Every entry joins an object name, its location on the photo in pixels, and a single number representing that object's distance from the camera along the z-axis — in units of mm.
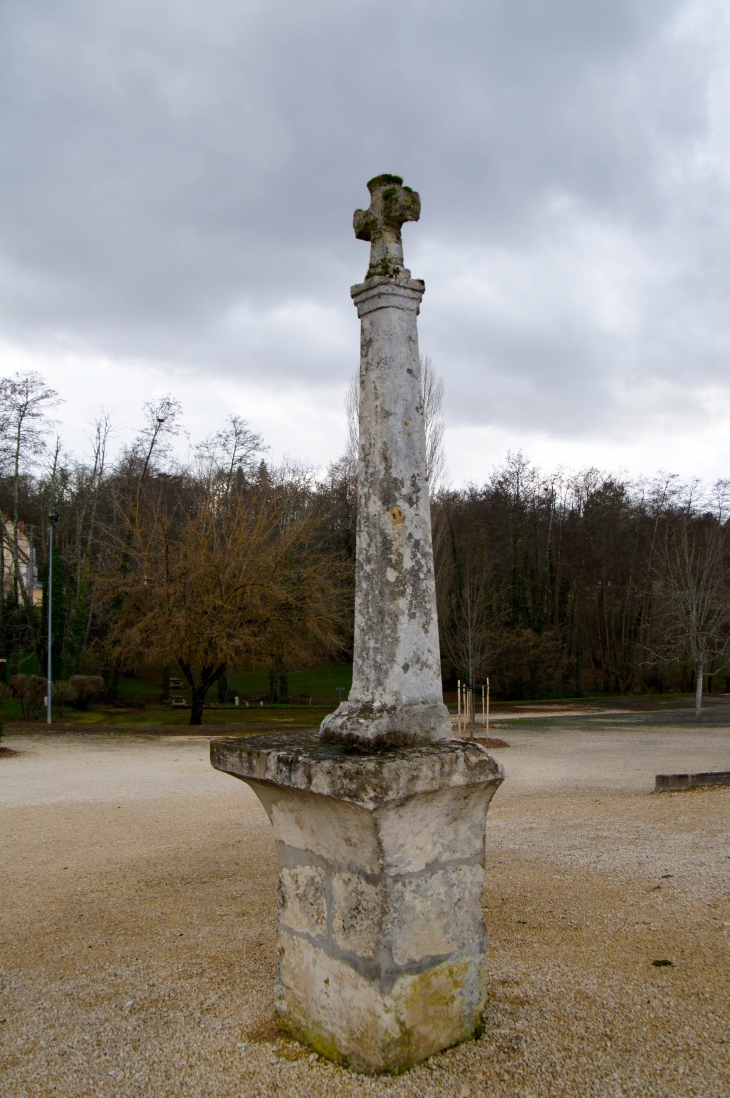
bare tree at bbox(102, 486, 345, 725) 18719
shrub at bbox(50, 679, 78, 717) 22359
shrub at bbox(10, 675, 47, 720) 20656
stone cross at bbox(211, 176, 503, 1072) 2820
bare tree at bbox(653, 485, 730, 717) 24094
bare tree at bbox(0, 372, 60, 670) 29078
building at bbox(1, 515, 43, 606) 29756
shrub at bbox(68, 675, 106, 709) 23666
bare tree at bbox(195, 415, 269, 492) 33706
